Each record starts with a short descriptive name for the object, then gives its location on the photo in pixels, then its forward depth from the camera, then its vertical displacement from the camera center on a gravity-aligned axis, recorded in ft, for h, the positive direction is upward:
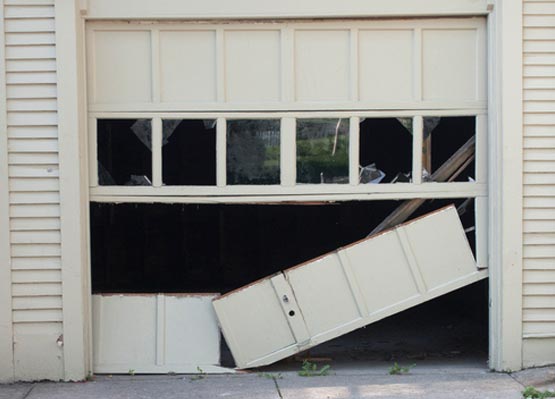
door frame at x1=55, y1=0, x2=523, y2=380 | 24.67 +0.87
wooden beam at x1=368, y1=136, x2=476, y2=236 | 26.37 +0.04
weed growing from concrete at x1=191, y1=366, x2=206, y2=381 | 25.25 -6.23
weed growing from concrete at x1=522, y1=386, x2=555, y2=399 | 22.24 -5.99
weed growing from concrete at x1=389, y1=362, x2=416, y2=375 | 25.61 -6.18
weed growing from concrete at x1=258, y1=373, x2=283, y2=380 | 25.04 -6.19
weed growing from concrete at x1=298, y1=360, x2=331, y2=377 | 25.39 -6.16
